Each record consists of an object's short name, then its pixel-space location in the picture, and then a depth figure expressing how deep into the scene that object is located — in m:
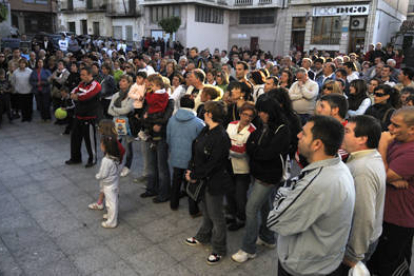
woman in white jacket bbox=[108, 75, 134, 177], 5.90
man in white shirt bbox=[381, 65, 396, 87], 7.66
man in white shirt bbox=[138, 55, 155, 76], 9.33
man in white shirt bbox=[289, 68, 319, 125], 6.25
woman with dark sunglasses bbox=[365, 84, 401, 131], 4.68
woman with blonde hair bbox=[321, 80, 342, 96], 5.07
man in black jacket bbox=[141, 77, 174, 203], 5.04
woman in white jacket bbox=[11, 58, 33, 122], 9.49
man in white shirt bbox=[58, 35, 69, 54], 16.36
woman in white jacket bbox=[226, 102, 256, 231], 3.86
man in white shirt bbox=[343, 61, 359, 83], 7.83
